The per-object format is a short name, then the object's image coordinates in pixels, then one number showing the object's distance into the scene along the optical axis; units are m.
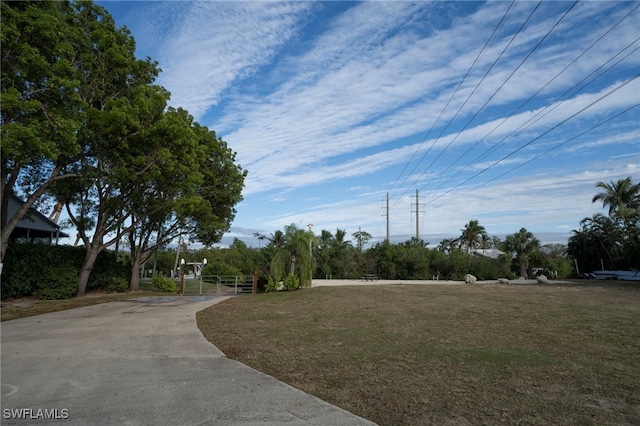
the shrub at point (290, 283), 22.69
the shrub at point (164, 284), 22.59
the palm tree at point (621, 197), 38.06
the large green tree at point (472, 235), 67.38
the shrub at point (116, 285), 20.50
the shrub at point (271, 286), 22.78
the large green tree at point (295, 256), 23.33
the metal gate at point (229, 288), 21.70
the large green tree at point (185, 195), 16.12
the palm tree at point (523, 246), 42.41
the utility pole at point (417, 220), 55.08
